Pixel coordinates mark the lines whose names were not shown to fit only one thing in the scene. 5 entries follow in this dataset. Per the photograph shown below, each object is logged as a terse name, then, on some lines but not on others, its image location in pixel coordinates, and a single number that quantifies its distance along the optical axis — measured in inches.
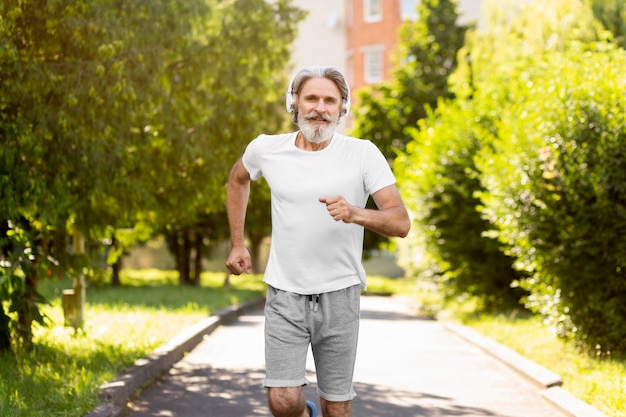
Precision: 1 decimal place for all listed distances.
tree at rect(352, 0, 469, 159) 1593.3
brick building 2202.3
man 194.7
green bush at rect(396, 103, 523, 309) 805.9
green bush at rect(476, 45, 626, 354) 438.3
